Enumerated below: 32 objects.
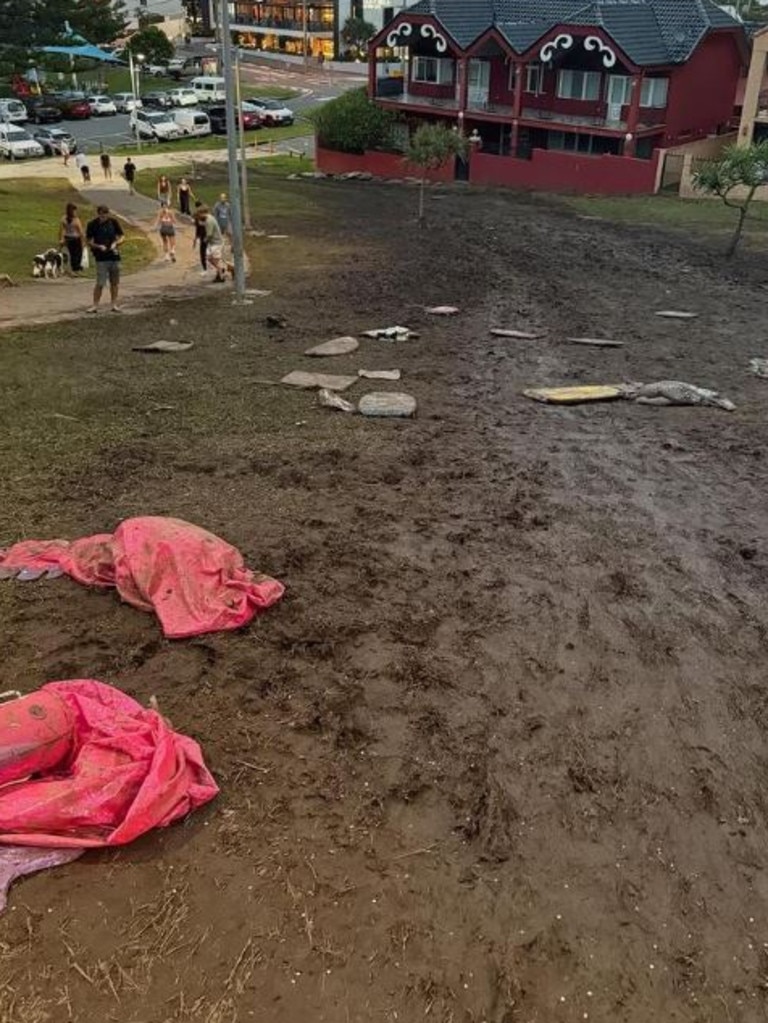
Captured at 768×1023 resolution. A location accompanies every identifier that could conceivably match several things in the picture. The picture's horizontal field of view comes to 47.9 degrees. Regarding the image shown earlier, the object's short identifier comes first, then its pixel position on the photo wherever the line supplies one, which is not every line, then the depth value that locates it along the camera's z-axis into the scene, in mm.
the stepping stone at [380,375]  13195
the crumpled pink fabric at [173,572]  6875
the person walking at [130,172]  31516
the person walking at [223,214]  19812
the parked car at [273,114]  50875
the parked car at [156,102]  52922
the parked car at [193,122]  47109
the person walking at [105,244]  14539
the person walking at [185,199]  24484
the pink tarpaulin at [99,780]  4805
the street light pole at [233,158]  15562
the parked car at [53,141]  40406
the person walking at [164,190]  21903
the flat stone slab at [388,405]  11742
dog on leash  19172
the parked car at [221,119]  48500
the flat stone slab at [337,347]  14344
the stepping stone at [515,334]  15680
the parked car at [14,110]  47122
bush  39125
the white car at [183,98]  53325
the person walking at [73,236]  17328
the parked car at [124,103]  55031
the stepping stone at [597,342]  15375
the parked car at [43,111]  50188
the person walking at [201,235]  19214
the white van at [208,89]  54875
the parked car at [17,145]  39875
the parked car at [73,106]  51938
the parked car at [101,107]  53500
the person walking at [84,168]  33969
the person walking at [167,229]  20834
